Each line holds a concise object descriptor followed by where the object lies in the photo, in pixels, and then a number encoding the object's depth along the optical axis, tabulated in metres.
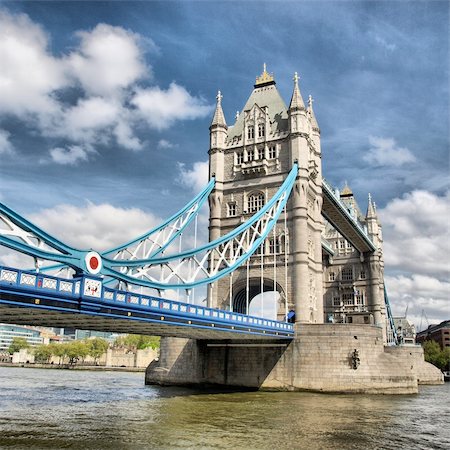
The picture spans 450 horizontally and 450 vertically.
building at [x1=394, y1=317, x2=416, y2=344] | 105.31
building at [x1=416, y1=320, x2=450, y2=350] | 125.06
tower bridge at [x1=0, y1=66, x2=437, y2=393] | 20.77
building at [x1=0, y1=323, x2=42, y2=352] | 184.50
